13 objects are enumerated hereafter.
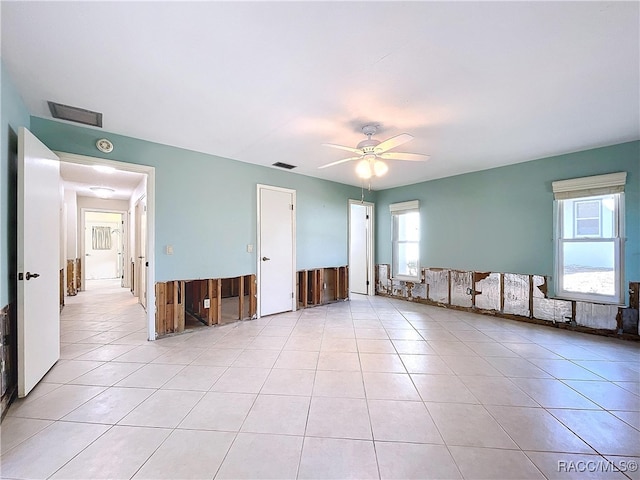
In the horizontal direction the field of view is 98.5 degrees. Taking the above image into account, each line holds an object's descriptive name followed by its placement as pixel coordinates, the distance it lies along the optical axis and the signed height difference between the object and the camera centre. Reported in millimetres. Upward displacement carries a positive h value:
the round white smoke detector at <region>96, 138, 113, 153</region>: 3033 +1035
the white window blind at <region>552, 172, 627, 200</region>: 3439 +715
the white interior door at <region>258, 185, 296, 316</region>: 4410 -185
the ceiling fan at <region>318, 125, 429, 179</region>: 2732 +936
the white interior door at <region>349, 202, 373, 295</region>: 6379 -228
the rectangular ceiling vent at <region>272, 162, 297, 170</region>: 4359 +1183
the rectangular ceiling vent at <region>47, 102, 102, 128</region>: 2555 +1204
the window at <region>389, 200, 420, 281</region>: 5707 -32
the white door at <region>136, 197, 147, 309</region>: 5109 -194
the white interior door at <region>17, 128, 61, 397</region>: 2057 -191
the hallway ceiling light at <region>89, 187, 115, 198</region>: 5962 +1078
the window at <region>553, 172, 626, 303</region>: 3504 +28
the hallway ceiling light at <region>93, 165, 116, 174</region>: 4471 +1116
